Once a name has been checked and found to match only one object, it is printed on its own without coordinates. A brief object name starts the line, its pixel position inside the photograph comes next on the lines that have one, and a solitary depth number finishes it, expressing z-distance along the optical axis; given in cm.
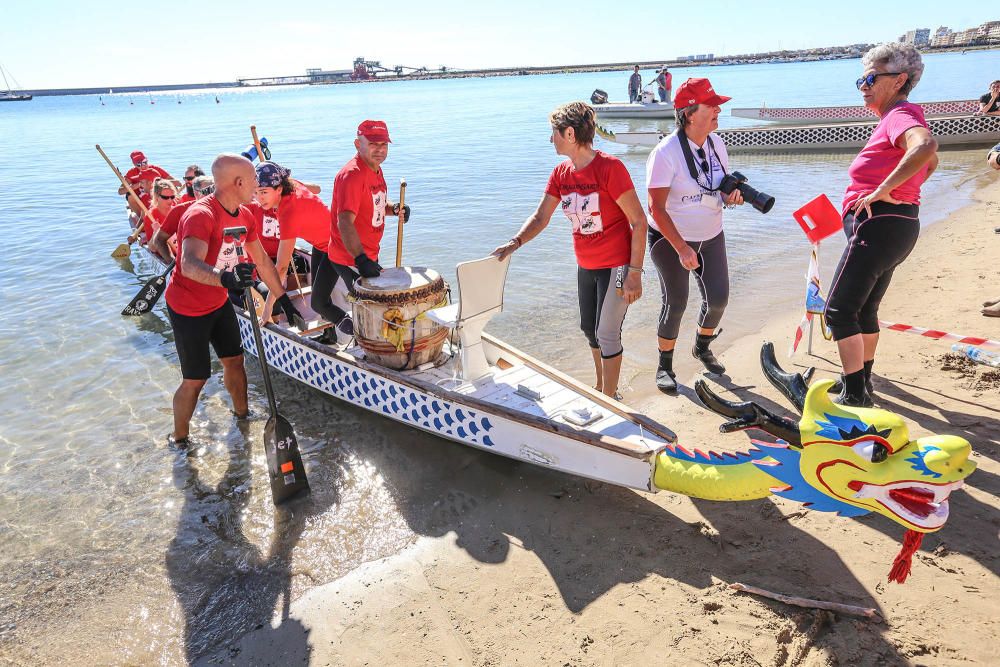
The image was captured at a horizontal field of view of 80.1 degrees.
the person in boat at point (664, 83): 2730
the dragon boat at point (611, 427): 220
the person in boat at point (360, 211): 438
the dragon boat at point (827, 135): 1747
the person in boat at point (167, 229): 429
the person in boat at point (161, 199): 726
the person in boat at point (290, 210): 480
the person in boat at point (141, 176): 1048
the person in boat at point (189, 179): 661
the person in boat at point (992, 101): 814
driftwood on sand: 267
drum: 427
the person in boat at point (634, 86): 2866
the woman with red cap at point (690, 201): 417
